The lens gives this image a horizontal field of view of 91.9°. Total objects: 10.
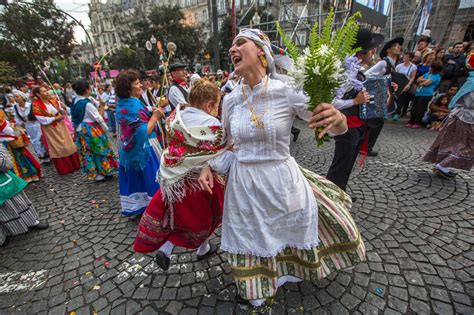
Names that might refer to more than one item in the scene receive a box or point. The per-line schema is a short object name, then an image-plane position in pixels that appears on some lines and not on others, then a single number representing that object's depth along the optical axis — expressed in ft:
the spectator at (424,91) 23.06
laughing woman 5.45
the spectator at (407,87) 25.23
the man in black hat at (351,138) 9.81
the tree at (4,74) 45.94
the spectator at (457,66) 21.52
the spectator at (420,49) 27.40
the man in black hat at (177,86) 14.02
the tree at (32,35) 79.30
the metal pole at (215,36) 28.94
